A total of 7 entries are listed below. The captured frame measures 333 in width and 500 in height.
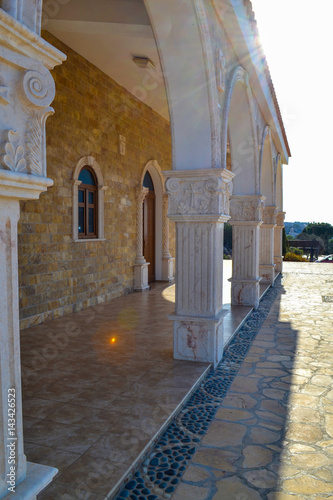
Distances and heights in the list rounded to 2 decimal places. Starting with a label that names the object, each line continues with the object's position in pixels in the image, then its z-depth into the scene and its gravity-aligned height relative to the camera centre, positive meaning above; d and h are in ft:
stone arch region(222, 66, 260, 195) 19.51 +5.47
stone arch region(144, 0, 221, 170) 11.88 +5.14
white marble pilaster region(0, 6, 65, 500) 4.38 +0.83
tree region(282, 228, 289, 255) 65.40 -1.48
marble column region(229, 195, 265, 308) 23.36 -0.65
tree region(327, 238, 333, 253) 146.26 -3.05
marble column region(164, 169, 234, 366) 13.57 -0.77
